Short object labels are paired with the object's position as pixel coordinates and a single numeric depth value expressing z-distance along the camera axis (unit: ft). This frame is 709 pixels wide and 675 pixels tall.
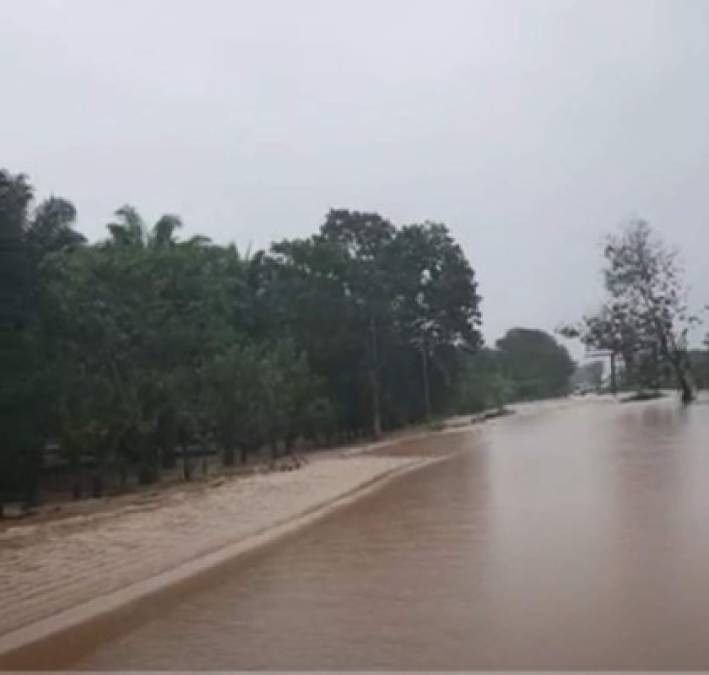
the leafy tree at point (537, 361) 285.23
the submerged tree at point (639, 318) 177.99
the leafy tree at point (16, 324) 75.97
